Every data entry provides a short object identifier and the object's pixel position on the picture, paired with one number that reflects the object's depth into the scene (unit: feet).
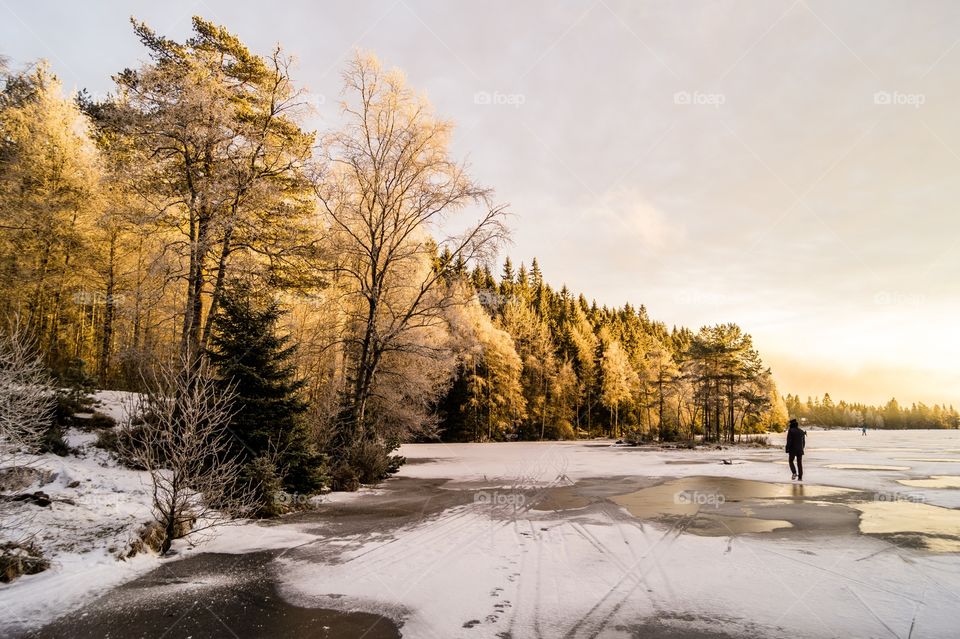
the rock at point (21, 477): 28.53
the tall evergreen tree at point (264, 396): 39.17
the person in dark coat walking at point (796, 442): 55.11
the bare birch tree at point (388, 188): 59.36
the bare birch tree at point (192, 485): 26.03
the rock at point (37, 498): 27.96
